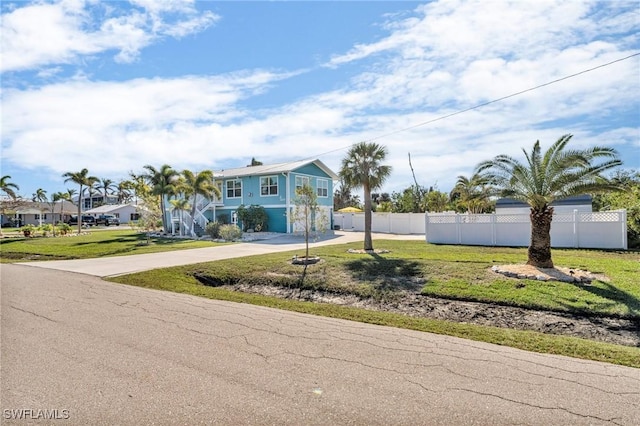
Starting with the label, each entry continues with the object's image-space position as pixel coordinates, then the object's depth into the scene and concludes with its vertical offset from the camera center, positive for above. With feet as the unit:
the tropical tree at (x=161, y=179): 103.28 +9.65
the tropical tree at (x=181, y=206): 98.84 +1.95
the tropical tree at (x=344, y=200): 200.27 +5.20
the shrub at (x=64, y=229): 115.05 -4.11
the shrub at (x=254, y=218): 96.43 -1.58
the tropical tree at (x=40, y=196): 219.82 +11.93
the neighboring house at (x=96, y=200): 285.02 +11.79
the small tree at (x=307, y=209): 44.89 +0.20
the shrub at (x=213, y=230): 90.28 -4.20
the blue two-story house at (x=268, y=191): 96.32 +5.54
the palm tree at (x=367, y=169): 56.03 +6.06
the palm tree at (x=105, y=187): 295.28 +22.06
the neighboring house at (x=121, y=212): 224.12 +1.72
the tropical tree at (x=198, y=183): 92.63 +7.41
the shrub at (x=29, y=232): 110.52 -4.58
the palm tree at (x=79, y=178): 122.72 +12.29
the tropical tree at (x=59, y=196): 153.83 +8.48
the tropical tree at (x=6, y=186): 115.03 +9.53
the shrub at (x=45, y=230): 113.31 -4.25
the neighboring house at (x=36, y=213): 189.44 +1.63
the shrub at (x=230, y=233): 83.30 -4.59
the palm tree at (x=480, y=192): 40.05 +1.73
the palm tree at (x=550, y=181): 33.35 +2.31
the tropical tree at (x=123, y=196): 286.87 +14.07
